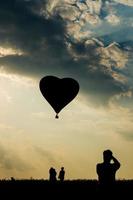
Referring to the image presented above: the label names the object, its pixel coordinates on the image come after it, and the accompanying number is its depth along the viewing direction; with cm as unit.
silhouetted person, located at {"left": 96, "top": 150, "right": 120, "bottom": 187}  1667
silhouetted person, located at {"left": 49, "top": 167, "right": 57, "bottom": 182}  3164
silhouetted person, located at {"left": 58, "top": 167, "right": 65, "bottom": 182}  3384
